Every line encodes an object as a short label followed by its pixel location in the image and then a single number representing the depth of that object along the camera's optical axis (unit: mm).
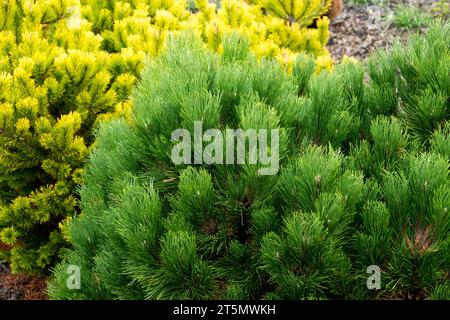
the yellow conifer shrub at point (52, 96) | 3432
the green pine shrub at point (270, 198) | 2117
